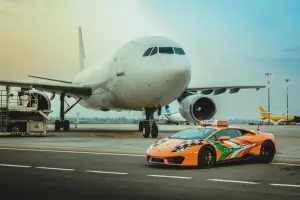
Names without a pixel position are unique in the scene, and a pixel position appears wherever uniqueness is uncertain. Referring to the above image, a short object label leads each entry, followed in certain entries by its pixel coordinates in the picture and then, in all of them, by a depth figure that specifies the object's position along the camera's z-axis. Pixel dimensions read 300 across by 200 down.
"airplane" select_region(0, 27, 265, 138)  21.91
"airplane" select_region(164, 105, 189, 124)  77.62
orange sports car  11.16
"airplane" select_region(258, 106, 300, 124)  106.38
